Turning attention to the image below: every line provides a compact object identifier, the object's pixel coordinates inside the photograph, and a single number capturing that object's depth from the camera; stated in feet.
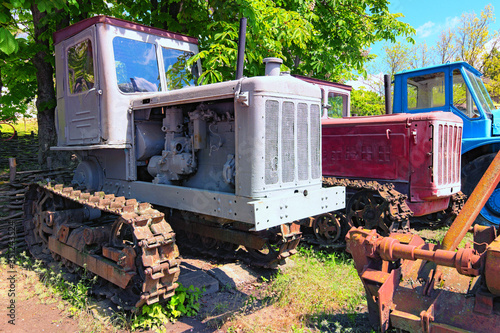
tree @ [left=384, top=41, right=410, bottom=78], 91.61
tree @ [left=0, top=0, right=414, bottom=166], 22.81
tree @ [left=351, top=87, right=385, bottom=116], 72.02
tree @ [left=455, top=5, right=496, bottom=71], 79.51
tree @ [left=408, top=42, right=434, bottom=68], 92.70
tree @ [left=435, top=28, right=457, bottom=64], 87.48
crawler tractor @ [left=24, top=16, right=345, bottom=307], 12.22
